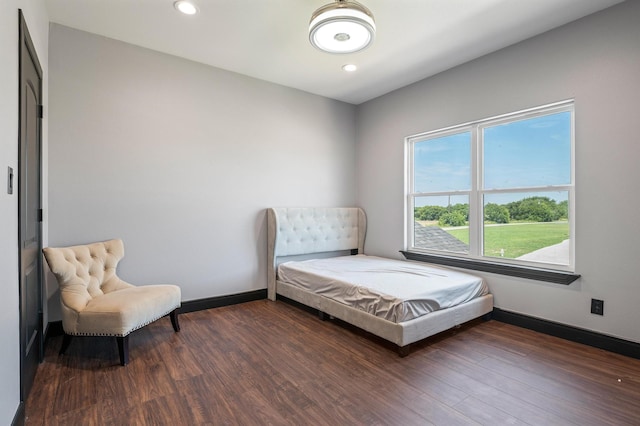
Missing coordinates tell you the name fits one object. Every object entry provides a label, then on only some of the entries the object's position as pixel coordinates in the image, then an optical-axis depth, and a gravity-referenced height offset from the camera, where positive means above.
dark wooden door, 1.79 -0.01
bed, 2.61 -0.69
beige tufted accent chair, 2.32 -0.69
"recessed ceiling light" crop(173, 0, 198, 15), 2.54 +1.67
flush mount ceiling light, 2.20 +1.34
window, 2.98 +0.25
